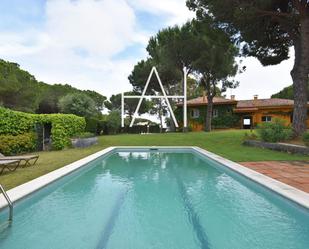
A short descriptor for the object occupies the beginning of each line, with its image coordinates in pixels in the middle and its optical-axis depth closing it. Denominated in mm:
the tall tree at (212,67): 18832
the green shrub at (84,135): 12196
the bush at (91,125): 16707
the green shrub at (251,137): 12075
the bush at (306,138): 8282
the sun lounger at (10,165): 5441
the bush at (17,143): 8441
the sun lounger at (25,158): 6043
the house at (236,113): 23621
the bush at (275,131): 10146
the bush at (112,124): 22077
